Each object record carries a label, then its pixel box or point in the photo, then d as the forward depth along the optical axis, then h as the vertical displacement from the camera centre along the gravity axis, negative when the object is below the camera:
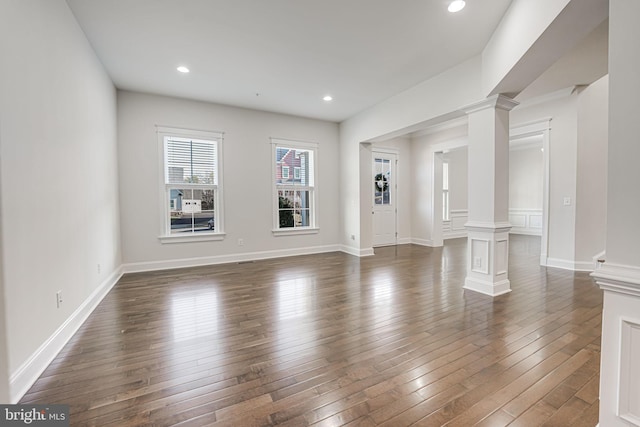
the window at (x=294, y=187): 5.73 +0.44
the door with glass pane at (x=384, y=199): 7.05 +0.20
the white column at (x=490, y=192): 3.28 +0.17
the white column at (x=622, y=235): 1.17 -0.13
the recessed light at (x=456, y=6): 2.45 +1.83
